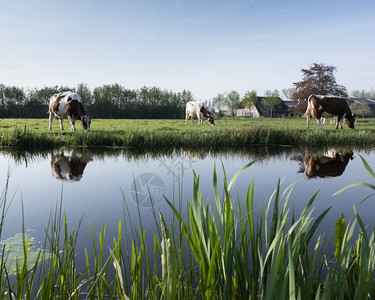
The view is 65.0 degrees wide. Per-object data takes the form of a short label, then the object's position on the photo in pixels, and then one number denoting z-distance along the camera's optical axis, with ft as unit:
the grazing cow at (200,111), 64.28
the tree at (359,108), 135.72
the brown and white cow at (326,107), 53.62
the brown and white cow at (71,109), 46.68
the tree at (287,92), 245.12
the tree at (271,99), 176.45
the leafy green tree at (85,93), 132.69
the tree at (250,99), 184.65
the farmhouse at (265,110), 184.14
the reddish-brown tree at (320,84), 128.67
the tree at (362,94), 263.08
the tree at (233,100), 212.02
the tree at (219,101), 217.91
